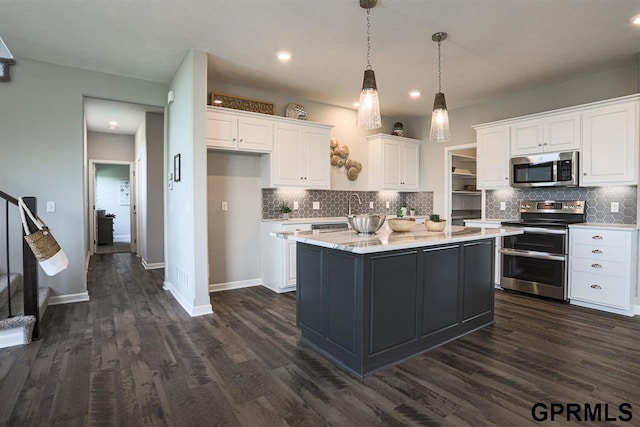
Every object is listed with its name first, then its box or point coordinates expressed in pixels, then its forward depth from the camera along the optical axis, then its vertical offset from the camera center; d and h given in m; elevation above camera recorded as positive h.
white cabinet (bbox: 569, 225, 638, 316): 3.62 -0.67
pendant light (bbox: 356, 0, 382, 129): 2.66 +0.75
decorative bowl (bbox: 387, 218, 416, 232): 3.04 -0.17
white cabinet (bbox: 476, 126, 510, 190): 4.73 +0.64
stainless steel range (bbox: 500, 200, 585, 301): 4.05 -0.54
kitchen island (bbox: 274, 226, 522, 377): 2.37 -0.65
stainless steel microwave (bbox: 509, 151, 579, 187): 4.12 +0.41
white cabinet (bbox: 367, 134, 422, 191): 5.83 +0.69
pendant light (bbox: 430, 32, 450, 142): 3.14 +0.72
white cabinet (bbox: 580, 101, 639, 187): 3.69 +0.63
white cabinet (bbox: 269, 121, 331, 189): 4.72 +0.67
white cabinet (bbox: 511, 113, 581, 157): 4.10 +0.83
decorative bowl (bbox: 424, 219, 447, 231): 3.13 -0.18
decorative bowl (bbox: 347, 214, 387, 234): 2.84 -0.15
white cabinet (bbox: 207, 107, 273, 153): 4.18 +0.90
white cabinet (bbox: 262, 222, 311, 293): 4.51 -0.70
